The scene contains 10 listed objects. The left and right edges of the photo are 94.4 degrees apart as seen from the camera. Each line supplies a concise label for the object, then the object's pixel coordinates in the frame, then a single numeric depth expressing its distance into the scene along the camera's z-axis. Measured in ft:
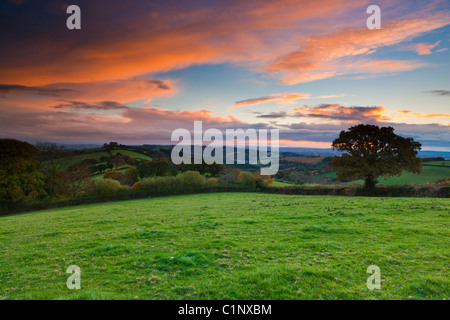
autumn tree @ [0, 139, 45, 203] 123.75
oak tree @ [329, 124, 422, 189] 108.88
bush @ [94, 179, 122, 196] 152.66
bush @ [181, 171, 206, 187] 178.91
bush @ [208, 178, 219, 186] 185.00
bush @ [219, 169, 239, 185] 189.88
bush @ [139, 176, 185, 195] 166.61
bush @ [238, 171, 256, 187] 186.22
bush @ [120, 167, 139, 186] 210.40
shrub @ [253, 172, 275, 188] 183.32
